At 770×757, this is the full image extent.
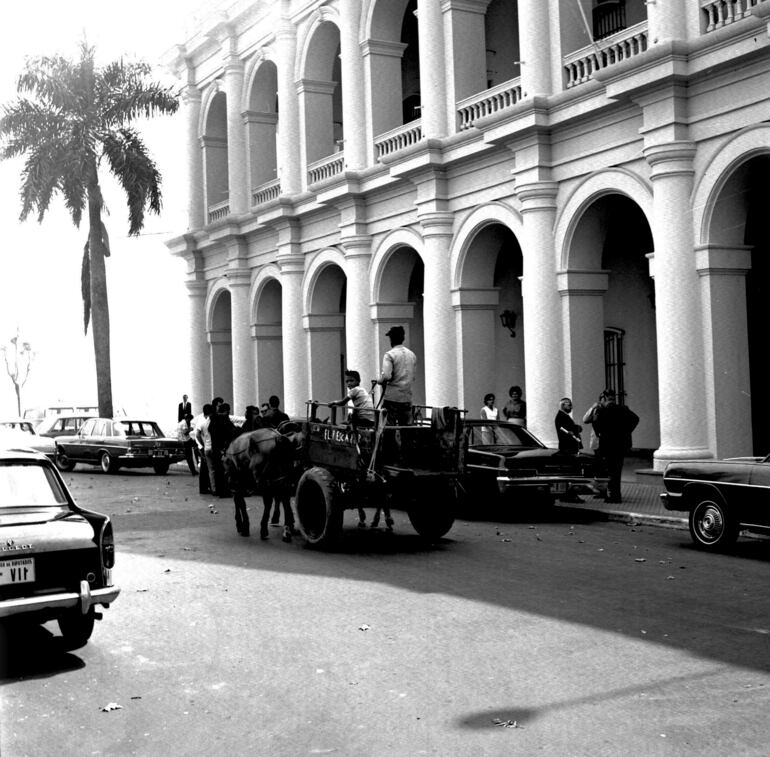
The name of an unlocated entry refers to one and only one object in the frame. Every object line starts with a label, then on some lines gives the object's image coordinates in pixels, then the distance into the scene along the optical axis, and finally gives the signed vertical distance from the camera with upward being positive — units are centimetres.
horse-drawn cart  1162 -79
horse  1273 -77
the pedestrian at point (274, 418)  1470 -20
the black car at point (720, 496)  1077 -115
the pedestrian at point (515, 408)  2075 -25
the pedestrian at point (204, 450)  1880 -78
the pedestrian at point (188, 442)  2455 -82
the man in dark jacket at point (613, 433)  1567 -61
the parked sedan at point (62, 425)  3066 -39
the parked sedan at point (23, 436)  2555 -58
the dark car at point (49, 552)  672 -91
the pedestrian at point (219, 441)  1791 -60
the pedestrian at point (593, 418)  1599 -38
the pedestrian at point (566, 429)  1675 -56
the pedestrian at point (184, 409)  3094 -5
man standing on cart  1221 +19
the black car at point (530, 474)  1447 -110
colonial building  1725 +411
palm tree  3145 +814
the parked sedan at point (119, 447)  2595 -93
